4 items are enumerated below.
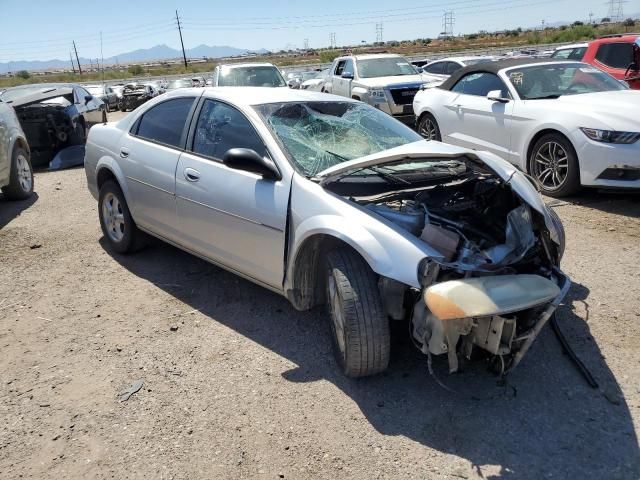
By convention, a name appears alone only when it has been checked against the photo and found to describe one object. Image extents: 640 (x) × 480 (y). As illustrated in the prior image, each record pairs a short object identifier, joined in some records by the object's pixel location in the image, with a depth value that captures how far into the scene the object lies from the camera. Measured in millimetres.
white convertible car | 6004
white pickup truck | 12156
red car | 10000
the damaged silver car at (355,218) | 2816
